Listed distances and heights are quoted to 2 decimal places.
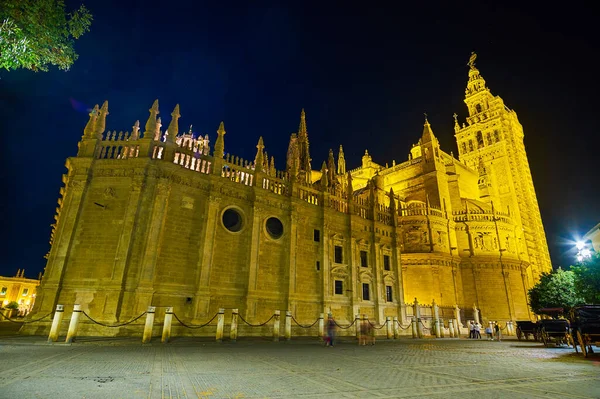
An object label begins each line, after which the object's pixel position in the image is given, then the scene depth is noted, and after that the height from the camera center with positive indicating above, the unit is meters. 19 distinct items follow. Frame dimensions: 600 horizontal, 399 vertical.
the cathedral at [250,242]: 17.41 +4.85
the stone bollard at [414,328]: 24.17 -1.24
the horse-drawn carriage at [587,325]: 12.09 -0.29
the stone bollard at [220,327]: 15.20 -0.97
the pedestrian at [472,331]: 26.87 -1.42
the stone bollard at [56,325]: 12.40 -0.90
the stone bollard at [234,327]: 16.00 -1.01
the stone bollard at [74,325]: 12.45 -0.90
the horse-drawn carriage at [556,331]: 16.89 -0.77
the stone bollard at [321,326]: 18.62 -0.97
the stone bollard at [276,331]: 16.97 -1.20
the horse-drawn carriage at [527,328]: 21.98 -0.87
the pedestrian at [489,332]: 26.28 -1.44
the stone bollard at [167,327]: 14.08 -0.97
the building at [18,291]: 57.78 +1.67
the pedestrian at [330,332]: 15.73 -1.09
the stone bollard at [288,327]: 17.97 -1.05
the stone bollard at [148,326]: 13.66 -0.92
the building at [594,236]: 37.54 +9.71
